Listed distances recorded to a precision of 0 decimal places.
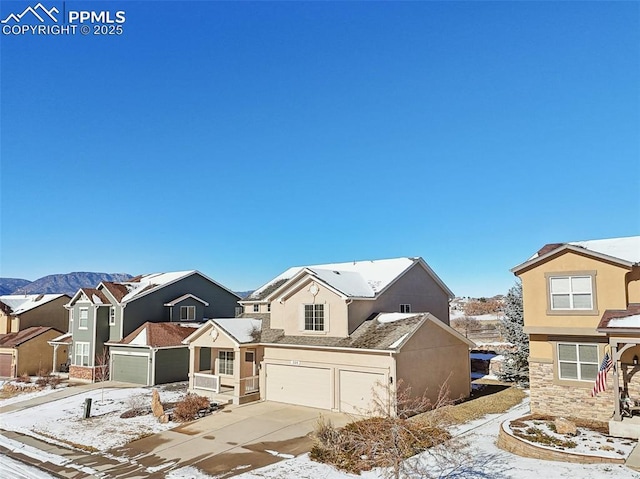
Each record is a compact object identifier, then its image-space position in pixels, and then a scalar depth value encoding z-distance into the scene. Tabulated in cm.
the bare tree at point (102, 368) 3356
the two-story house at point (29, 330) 3878
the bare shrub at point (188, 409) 2079
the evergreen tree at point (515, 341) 2688
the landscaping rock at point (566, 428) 1565
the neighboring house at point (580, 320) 1708
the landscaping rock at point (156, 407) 2100
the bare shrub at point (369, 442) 1302
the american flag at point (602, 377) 1658
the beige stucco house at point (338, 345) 2100
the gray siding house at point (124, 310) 3388
